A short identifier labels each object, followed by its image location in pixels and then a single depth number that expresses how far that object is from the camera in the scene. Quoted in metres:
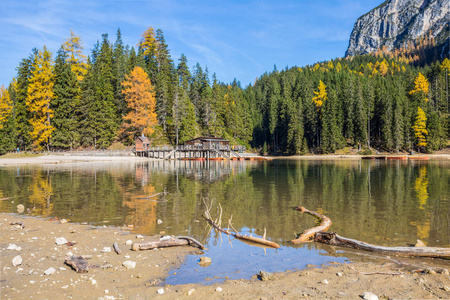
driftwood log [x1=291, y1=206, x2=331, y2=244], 9.64
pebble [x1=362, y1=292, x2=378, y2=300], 5.41
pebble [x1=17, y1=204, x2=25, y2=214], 13.85
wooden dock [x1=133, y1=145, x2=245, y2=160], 66.50
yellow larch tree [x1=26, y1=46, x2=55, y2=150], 59.68
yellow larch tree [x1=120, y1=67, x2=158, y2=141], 65.87
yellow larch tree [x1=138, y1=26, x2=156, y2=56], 89.25
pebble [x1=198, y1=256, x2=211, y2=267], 7.61
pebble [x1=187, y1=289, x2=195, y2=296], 5.65
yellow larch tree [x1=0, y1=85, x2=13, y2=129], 68.19
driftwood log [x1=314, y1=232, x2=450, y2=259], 7.86
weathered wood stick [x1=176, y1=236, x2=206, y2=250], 8.83
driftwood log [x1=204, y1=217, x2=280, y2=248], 9.18
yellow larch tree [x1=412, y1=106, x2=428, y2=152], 72.53
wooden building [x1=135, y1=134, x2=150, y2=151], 65.88
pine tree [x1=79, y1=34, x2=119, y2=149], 65.44
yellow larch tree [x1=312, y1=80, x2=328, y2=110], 87.95
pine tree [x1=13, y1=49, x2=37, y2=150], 62.59
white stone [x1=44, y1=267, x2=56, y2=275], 6.26
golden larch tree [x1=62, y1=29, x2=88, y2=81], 71.69
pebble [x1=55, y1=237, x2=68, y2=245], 8.40
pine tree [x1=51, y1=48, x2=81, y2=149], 61.56
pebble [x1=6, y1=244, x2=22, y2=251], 7.79
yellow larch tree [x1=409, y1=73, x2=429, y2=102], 87.46
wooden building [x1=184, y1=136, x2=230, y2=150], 67.88
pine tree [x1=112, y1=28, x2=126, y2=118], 73.50
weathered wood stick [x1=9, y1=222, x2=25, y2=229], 10.63
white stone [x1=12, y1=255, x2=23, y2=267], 6.65
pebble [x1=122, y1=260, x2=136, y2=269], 7.04
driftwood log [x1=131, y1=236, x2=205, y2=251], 8.37
